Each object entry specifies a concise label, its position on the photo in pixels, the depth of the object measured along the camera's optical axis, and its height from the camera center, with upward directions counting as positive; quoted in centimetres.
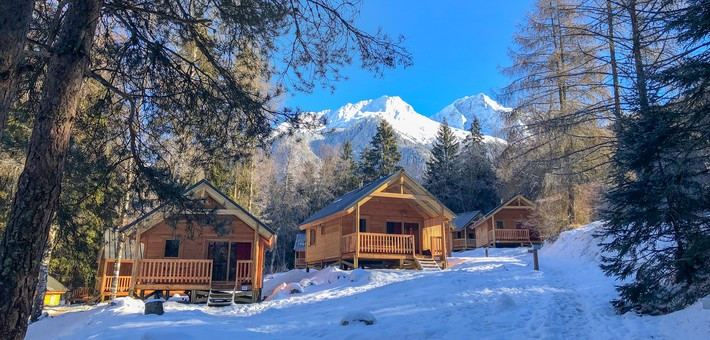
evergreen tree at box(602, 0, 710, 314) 592 +113
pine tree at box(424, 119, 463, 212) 5422 +1099
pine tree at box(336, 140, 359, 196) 4900 +934
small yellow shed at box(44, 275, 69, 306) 2291 -143
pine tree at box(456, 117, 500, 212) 5291 +908
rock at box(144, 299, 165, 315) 1124 -110
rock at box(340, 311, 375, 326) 873 -106
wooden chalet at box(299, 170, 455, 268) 2083 +186
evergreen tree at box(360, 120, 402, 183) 5319 +1264
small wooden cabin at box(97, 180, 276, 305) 1731 +16
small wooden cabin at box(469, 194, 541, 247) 3750 +326
